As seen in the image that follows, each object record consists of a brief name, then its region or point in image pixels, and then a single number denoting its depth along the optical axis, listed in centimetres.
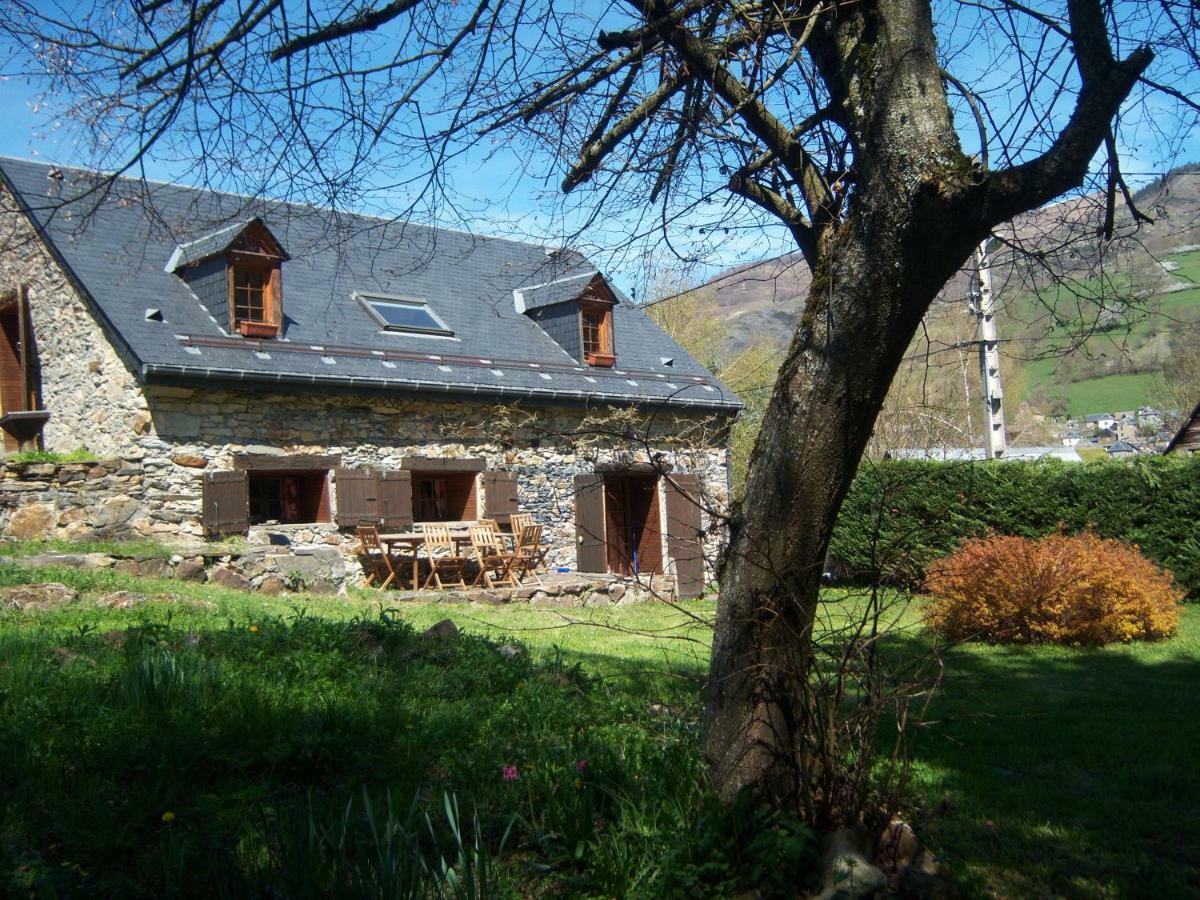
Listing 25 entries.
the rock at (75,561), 1000
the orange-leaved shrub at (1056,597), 988
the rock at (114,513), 1240
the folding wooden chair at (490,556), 1491
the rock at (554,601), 1470
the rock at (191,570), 1146
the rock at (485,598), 1374
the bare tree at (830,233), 327
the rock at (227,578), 1183
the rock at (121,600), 752
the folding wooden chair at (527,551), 1551
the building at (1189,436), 1650
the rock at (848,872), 309
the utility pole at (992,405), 1897
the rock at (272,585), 1229
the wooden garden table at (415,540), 1405
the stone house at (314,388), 1284
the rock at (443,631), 638
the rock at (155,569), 1109
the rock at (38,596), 714
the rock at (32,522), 1198
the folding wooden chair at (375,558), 1396
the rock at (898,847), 341
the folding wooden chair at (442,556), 1448
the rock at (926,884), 328
